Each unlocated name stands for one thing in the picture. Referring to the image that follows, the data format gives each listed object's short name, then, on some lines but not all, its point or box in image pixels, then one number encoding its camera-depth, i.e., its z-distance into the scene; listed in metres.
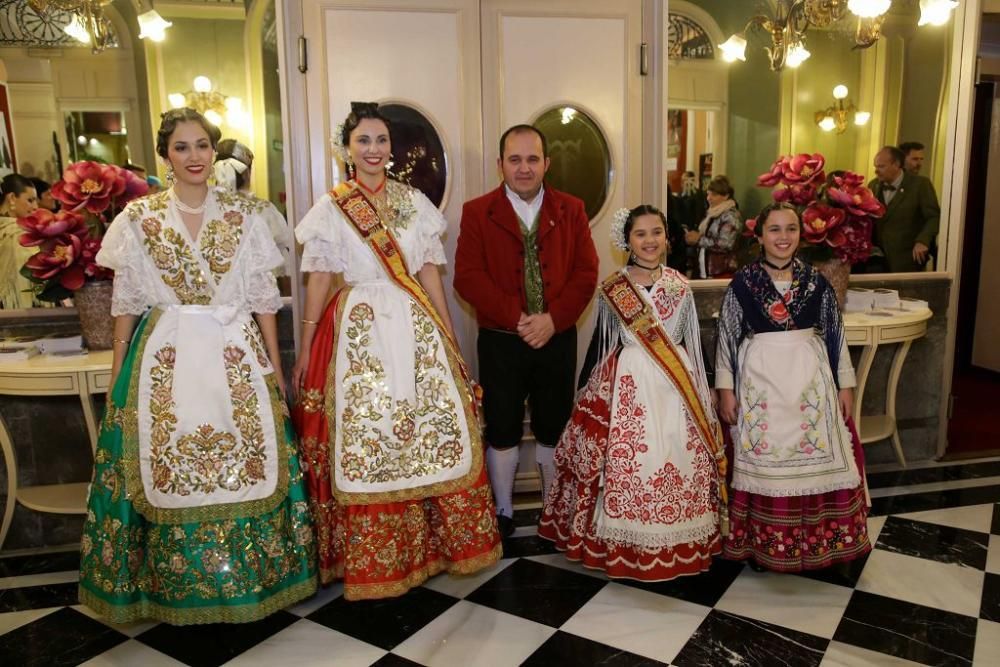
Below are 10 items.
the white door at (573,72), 3.09
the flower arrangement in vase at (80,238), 2.60
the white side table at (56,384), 2.49
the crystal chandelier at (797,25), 3.41
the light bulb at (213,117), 2.93
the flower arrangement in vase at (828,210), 3.18
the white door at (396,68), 2.94
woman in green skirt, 2.12
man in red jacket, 2.66
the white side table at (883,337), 3.15
